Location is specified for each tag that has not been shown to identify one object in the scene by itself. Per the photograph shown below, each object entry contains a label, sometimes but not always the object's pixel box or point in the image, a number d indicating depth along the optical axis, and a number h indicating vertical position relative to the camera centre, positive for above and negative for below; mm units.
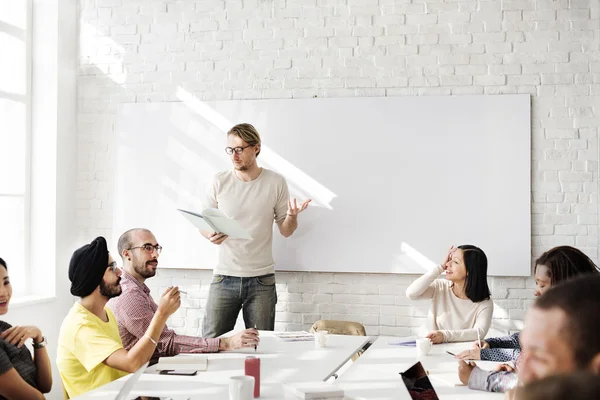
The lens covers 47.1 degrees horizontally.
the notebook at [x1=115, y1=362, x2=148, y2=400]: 1812 -509
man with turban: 2762 -567
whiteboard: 4820 +147
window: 5070 +428
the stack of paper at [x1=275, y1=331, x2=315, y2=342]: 3689 -774
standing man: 4725 -334
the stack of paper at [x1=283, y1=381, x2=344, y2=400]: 2330 -676
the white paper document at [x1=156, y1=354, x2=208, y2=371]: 2890 -722
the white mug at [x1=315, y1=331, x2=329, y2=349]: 3479 -727
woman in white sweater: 3955 -597
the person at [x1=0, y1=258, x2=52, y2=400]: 2543 -674
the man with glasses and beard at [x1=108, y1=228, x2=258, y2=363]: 3248 -583
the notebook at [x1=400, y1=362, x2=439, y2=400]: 2473 -689
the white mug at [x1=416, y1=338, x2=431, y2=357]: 3293 -724
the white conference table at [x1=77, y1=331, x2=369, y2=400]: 2496 -741
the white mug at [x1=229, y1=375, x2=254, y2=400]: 2293 -647
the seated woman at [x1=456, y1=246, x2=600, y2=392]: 3041 -340
